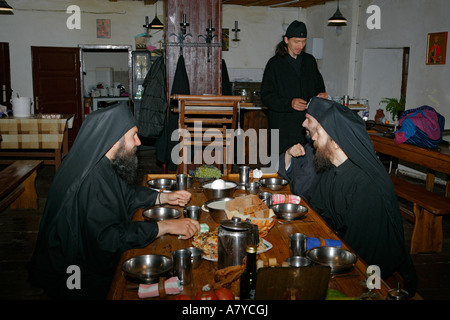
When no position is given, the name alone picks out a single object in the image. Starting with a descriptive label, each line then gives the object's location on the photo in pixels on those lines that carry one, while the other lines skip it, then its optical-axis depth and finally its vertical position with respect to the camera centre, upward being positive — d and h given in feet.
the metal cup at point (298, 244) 7.14 -2.45
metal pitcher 6.58 -2.26
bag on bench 16.88 -1.25
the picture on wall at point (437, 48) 24.10 +2.64
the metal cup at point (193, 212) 8.98 -2.46
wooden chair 16.79 -1.12
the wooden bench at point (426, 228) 15.62 -4.70
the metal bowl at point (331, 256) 6.82 -2.57
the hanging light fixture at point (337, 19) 30.58 +5.13
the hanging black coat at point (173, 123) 20.39 -1.50
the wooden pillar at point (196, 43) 20.95 +2.24
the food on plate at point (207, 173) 12.37 -2.29
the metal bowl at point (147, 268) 6.10 -2.59
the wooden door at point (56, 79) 36.86 +0.75
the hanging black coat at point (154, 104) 20.49 -0.65
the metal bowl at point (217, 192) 10.36 -2.38
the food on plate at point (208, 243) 7.14 -2.59
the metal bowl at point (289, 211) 9.09 -2.51
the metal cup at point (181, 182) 11.57 -2.38
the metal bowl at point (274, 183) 11.82 -2.46
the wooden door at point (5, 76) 35.81 +0.91
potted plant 29.05 -0.76
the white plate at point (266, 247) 6.99 -2.61
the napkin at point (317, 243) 7.44 -2.53
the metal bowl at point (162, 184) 11.75 -2.51
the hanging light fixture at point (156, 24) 33.78 +5.03
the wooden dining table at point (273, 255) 6.04 -2.68
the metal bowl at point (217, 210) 8.91 -2.46
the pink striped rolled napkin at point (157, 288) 5.72 -2.58
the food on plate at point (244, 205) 8.45 -2.20
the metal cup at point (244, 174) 12.35 -2.30
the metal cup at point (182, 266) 6.21 -2.46
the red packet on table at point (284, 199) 10.17 -2.45
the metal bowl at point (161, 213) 9.21 -2.58
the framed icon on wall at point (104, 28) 37.56 +5.16
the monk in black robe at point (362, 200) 8.36 -2.12
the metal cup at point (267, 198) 9.90 -2.39
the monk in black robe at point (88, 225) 7.67 -2.40
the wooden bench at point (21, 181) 17.60 -4.25
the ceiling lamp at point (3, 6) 27.35 +5.05
